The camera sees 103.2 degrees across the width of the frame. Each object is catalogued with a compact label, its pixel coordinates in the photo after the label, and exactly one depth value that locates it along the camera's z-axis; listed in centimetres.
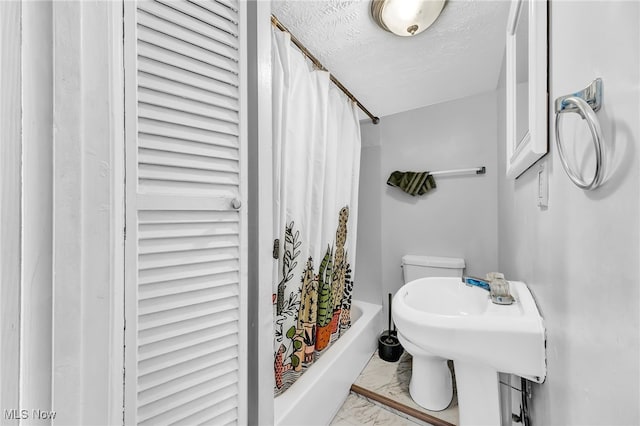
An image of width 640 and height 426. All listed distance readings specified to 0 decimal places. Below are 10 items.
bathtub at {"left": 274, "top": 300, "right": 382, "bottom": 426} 104
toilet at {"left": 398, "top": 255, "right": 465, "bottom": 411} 132
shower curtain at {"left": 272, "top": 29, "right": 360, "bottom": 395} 112
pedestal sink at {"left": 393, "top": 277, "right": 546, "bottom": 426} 70
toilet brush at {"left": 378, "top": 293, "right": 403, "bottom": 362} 175
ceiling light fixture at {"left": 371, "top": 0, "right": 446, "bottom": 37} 103
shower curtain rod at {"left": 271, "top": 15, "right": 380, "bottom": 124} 110
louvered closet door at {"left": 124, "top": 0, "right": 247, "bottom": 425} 47
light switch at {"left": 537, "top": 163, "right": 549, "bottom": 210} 69
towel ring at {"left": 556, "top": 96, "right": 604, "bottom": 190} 35
